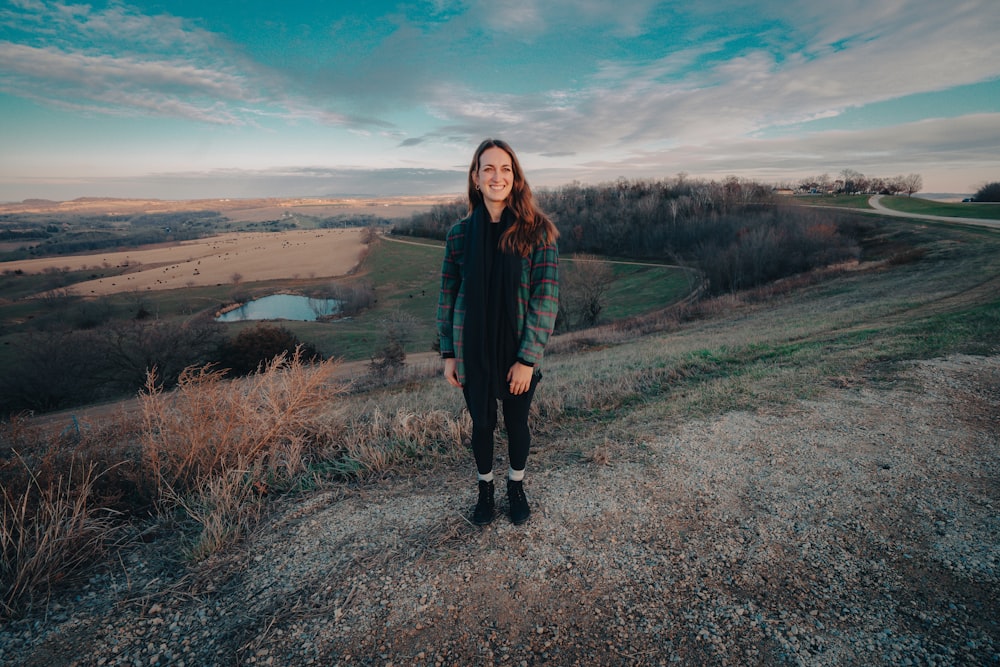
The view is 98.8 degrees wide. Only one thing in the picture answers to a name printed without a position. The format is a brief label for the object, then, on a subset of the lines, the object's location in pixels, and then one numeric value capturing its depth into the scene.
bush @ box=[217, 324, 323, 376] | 28.88
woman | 2.81
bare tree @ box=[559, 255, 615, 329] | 36.09
